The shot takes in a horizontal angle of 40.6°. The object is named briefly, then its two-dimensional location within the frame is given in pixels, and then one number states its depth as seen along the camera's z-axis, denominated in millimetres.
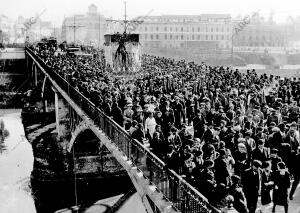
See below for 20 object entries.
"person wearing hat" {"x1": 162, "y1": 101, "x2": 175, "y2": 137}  14359
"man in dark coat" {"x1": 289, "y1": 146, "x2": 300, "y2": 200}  11257
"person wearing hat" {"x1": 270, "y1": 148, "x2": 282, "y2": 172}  10234
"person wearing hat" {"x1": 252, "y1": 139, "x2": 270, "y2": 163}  10578
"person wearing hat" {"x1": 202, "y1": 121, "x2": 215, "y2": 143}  11556
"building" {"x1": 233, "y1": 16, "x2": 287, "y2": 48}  100562
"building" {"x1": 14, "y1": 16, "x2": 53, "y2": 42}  143125
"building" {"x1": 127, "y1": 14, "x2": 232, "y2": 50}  104250
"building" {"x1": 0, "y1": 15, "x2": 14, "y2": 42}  120788
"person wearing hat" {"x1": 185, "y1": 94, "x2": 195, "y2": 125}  17203
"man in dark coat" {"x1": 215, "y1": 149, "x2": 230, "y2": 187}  9234
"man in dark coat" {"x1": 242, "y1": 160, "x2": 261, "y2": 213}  9398
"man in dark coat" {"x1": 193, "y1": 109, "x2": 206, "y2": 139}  13922
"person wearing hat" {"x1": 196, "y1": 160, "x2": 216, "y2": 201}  8697
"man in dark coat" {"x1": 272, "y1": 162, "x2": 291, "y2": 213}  9812
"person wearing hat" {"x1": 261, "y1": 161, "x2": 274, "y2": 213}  9883
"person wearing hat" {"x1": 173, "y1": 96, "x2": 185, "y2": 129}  16750
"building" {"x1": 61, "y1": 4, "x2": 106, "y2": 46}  121000
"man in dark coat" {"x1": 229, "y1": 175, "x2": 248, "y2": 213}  8602
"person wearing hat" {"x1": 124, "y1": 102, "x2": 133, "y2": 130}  14685
